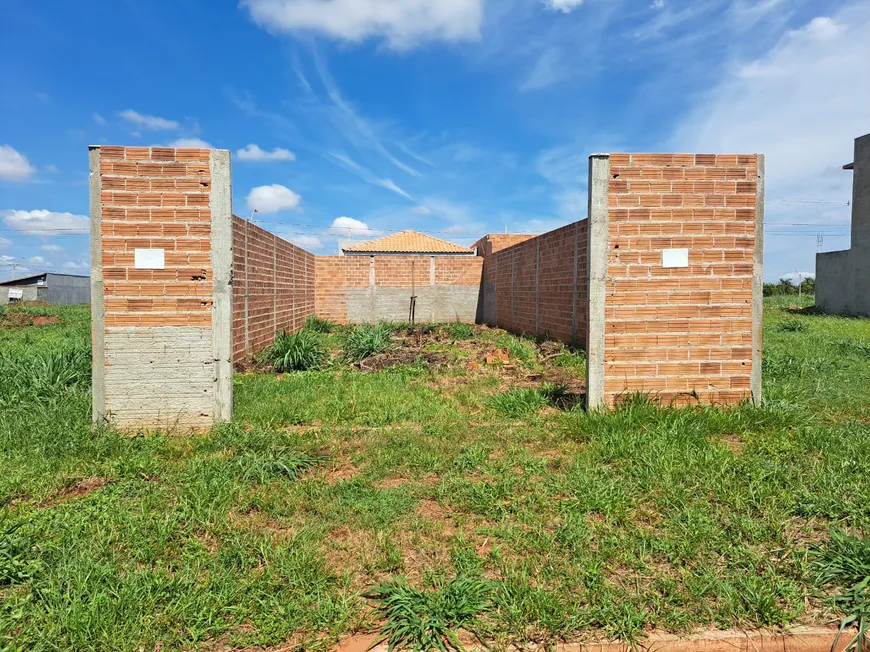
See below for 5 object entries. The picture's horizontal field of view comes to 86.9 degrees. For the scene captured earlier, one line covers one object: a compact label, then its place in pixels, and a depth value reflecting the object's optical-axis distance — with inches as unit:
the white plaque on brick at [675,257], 179.3
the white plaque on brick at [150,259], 168.4
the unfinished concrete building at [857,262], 636.7
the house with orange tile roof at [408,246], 1327.5
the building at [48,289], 1178.6
